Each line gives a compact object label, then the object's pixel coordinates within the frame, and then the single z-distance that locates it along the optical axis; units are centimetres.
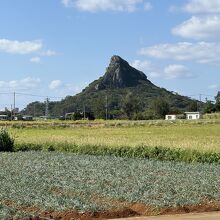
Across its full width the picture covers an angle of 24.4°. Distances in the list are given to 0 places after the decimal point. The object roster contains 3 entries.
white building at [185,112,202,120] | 13019
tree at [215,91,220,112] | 14188
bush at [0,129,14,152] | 3603
